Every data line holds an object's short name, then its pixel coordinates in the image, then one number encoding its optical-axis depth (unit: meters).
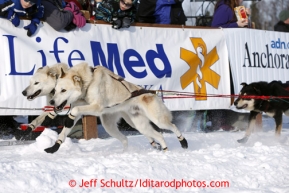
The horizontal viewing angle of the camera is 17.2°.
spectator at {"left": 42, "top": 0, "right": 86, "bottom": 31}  11.37
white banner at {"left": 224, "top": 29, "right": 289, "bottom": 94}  14.45
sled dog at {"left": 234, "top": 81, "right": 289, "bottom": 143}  12.15
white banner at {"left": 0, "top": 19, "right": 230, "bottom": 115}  11.06
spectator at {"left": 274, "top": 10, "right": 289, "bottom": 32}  18.74
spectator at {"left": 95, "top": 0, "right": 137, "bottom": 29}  12.39
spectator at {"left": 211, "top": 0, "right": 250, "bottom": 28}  14.76
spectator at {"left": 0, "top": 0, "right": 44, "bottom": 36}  10.75
